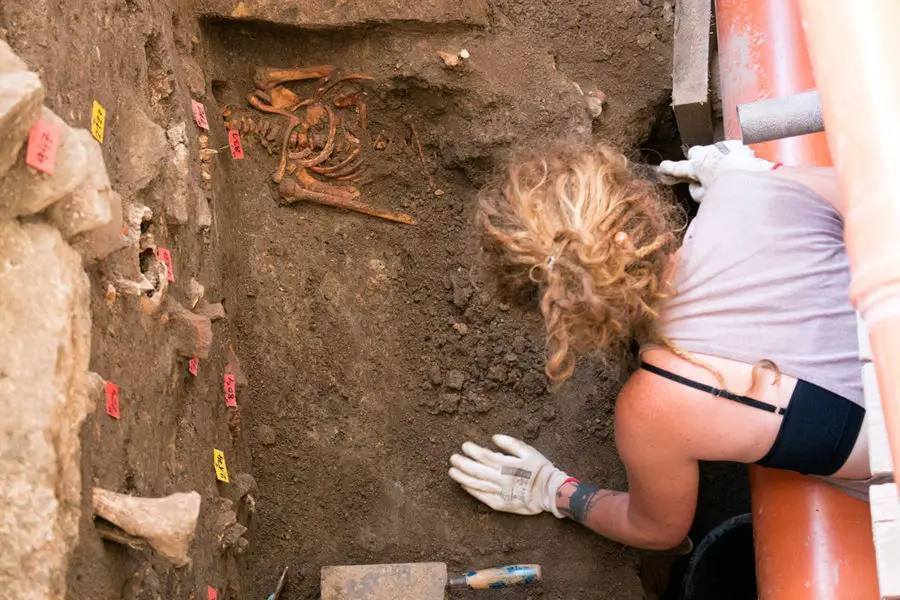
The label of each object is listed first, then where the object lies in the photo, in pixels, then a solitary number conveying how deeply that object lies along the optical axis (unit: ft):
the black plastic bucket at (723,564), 11.08
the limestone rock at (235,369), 10.05
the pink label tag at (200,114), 9.93
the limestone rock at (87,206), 5.75
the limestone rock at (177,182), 8.44
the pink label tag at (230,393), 9.75
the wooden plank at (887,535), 5.57
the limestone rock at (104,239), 6.07
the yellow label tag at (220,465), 8.98
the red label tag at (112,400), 6.64
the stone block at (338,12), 10.55
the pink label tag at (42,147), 5.41
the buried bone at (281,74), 11.30
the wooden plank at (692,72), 11.12
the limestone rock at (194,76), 9.99
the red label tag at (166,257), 8.05
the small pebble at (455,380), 10.75
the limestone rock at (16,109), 5.04
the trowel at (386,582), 9.03
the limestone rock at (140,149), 7.74
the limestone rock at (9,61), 5.41
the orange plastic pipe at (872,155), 3.84
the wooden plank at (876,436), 5.38
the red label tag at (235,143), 10.96
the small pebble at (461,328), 11.08
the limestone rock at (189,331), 8.11
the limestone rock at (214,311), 9.02
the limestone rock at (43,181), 5.43
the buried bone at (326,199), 11.21
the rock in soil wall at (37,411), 5.21
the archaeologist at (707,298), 6.43
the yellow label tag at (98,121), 7.18
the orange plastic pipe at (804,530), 7.36
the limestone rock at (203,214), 9.33
